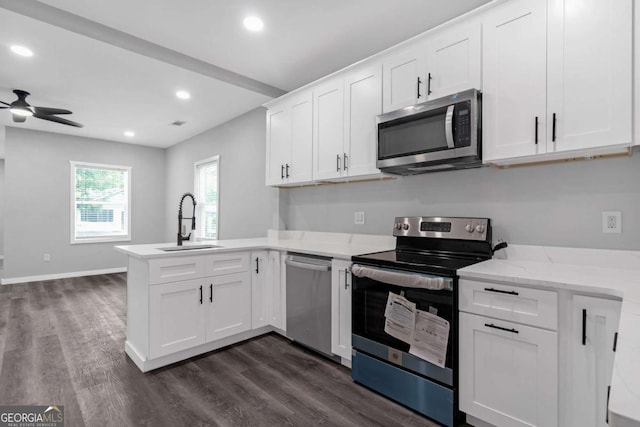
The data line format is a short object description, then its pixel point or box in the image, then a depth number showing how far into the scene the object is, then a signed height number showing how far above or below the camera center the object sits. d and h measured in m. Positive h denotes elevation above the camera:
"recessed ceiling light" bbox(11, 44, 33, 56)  2.87 +1.45
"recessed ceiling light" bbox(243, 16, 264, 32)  2.55 +1.52
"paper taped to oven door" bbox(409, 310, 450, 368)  1.83 -0.71
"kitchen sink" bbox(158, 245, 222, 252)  2.72 -0.31
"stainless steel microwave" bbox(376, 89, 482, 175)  2.05 +0.54
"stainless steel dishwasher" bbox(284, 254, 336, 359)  2.60 -0.74
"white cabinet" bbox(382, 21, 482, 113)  2.10 +1.03
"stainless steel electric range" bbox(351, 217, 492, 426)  1.83 -0.62
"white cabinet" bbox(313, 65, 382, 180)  2.68 +0.79
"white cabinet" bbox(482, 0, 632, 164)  1.62 +0.75
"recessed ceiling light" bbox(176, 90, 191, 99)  3.90 +1.45
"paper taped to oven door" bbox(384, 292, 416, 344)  1.96 -0.64
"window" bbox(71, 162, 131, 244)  6.14 +0.19
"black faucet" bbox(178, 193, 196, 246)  2.97 -0.21
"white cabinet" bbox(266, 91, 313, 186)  3.24 +0.76
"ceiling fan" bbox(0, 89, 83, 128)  3.81 +1.21
